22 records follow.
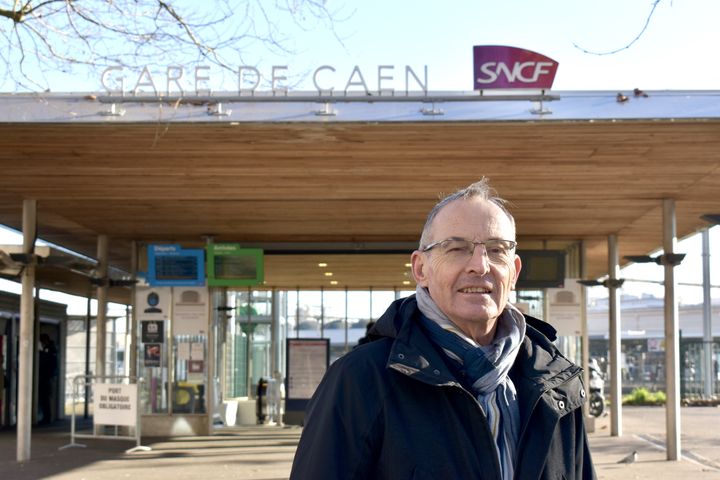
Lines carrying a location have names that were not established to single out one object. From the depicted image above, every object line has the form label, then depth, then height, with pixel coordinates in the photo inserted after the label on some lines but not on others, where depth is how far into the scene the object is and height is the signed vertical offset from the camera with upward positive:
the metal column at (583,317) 20.75 +0.30
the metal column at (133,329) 20.95 +0.11
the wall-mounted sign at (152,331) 20.86 +0.07
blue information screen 20.22 +1.20
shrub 31.52 -1.78
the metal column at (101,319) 20.42 +0.30
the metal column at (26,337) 15.89 -0.02
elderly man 2.74 -0.13
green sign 20.27 +1.22
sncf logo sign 10.73 +2.47
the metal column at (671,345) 15.98 -0.16
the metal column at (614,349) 20.38 -0.27
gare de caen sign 10.70 +2.42
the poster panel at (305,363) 23.25 -0.57
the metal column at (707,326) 32.34 +0.24
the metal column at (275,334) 27.36 +0.02
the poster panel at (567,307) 20.38 +0.47
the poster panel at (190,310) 20.77 +0.45
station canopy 11.07 +1.96
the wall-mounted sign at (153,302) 20.67 +0.59
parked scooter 24.80 -1.30
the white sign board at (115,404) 17.61 -1.05
